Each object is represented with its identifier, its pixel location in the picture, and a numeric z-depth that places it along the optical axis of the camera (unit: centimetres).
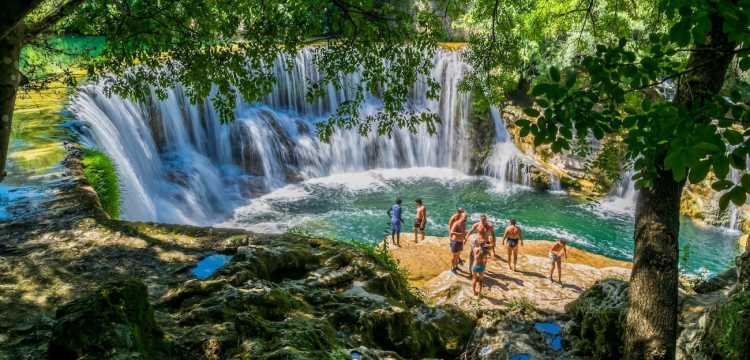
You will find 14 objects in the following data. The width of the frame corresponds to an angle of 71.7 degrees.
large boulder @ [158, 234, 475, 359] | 338
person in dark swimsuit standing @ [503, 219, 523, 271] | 1146
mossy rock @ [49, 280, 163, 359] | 266
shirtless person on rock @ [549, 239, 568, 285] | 1083
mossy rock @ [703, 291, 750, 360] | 387
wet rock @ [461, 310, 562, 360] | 634
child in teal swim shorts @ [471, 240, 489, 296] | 1045
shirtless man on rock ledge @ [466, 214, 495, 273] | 1060
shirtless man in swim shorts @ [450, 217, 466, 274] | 1128
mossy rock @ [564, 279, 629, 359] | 628
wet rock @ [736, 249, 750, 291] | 434
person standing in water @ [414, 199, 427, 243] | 1320
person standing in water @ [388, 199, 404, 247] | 1298
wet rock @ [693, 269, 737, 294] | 796
